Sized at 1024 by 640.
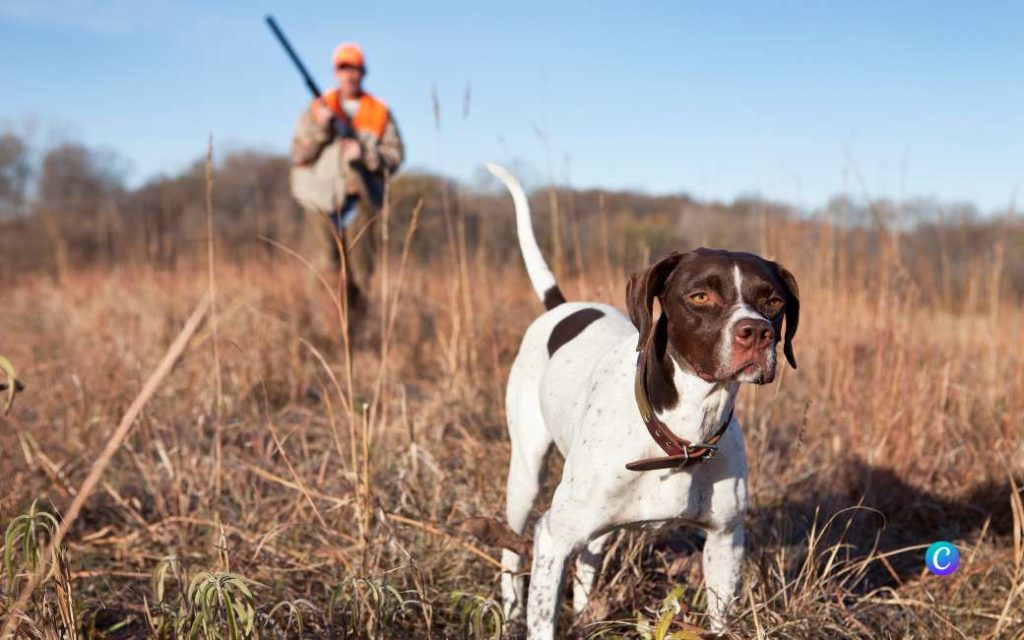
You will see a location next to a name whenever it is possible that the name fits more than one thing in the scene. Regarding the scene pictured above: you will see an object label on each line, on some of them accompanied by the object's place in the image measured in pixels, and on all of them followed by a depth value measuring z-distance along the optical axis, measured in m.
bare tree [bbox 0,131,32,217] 24.02
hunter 6.30
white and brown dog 2.02
